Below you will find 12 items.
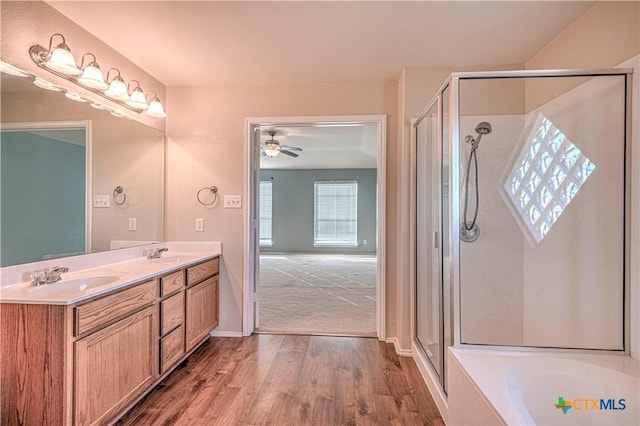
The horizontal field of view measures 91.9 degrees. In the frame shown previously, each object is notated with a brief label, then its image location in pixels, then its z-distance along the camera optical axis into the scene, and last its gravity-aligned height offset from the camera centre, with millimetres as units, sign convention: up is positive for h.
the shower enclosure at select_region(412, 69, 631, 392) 1773 +13
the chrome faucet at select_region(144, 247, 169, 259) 2586 -355
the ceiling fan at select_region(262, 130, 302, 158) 4812 +1034
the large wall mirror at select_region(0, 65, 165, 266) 1629 +220
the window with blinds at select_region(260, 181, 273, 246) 8445 +4
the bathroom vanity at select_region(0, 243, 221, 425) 1390 -653
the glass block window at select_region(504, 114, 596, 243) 2074 +263
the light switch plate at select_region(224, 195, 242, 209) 2971 +96
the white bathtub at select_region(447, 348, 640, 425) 1326 -794
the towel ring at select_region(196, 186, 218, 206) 2977 +191
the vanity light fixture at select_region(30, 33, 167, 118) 1807 +895
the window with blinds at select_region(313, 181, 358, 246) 8320 -14
